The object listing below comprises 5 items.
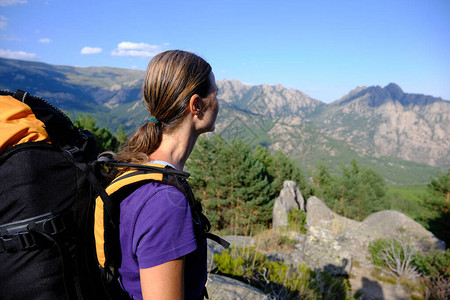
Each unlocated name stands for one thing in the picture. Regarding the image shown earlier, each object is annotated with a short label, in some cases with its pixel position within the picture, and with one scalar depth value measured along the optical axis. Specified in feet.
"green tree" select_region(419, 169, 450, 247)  64.75
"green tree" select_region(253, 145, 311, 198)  85.20
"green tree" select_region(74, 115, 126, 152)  66.69
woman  3.19
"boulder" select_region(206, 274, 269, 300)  10.30
